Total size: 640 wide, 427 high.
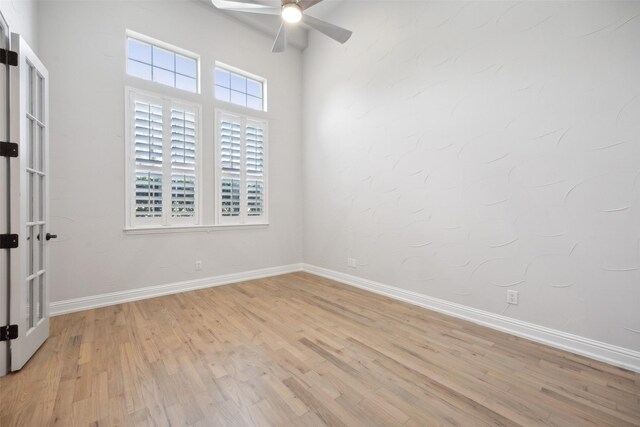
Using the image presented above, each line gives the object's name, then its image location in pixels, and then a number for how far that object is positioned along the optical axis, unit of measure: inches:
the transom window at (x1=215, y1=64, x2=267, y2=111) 165.3
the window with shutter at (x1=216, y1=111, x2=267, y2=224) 161.3
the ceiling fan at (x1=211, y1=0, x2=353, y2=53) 96.3
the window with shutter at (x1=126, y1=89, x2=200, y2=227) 133.0
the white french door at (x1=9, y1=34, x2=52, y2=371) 73.7
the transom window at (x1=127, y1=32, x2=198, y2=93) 136.9
